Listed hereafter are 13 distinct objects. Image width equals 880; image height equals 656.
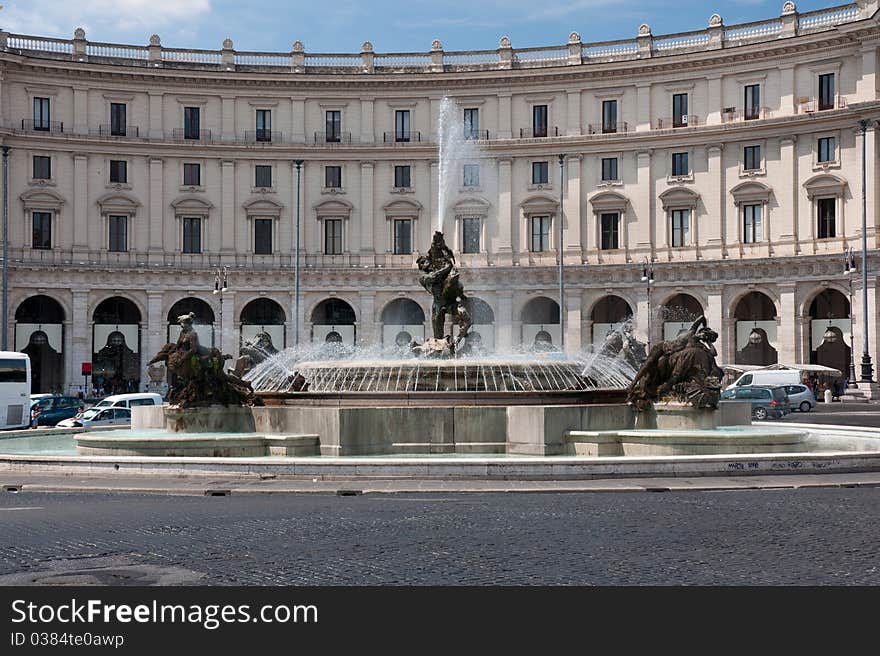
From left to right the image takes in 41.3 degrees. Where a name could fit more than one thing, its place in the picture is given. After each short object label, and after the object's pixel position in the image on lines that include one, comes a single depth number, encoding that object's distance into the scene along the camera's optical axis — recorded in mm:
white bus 37438
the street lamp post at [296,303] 64231
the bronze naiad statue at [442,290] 28469
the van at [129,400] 40094
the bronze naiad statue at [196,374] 23797
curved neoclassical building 67000
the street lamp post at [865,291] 56562
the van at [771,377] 52469
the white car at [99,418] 37969
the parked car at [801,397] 47375
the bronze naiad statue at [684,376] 23672
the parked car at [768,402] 41312
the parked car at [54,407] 43688
